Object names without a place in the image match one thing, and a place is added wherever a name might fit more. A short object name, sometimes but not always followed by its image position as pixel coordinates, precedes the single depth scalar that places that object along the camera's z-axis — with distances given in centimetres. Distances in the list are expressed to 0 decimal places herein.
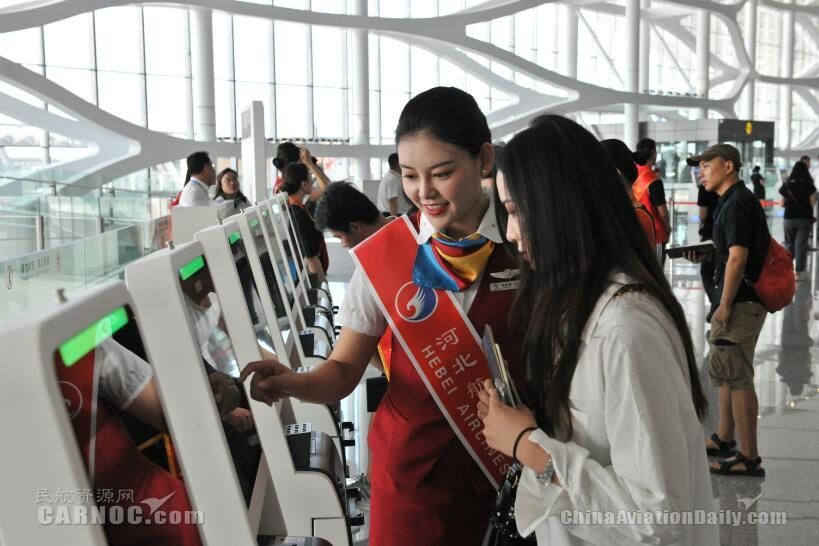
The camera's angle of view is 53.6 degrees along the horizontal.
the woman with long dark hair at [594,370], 123
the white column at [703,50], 3091
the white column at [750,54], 3534
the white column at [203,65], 1912
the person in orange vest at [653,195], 596
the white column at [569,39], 2894
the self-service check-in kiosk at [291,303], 306
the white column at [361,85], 2225
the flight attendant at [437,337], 173
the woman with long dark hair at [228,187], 775
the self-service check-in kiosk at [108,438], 75
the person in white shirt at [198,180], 677
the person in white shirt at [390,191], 833
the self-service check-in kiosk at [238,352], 107
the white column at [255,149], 522
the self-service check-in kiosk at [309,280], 505
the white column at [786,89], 3872
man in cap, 396
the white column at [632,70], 2762
